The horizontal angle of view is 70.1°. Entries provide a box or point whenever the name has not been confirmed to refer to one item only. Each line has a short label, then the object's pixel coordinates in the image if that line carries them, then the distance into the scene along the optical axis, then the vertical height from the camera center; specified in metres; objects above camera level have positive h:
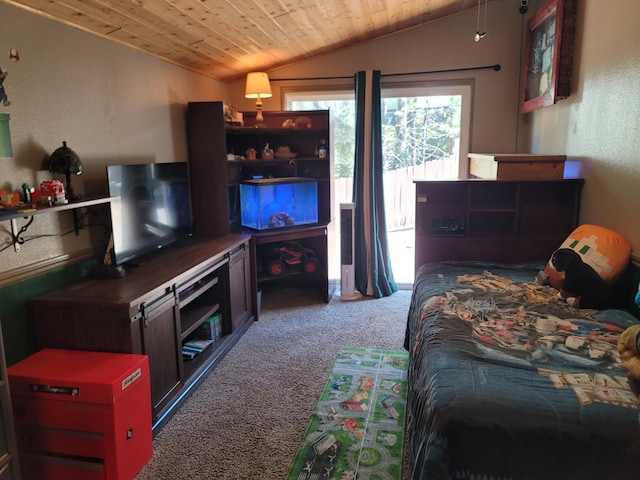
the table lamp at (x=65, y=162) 2.30 +0.03
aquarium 4.12 -0.35
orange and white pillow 2.63 -0.54
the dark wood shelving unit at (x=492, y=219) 3.51 -0.45
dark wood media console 2.19 -0.78
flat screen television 2.62 -0.26
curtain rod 4.35 +0.88
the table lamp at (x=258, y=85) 4.18 +0.73
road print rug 2.13 -1.38
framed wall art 3.29 +0.82
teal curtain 4.47 -0.33
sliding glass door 4.55 +0.22
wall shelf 1.87 -0.18
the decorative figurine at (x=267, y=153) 4.39 +0.12
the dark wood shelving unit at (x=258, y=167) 3.83 -0.02
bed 1.48 -0.83
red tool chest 1.91 -1.06
